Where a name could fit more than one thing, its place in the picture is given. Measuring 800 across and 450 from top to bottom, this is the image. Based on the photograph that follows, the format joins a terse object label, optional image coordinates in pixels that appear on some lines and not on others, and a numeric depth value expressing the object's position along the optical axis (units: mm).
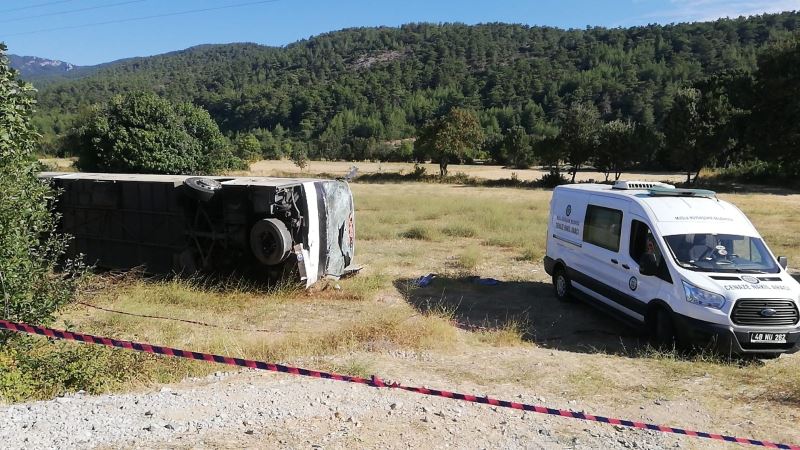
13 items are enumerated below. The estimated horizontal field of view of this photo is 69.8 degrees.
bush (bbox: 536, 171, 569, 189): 44106
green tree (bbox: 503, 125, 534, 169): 67375
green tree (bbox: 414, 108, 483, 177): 49625
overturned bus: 10836
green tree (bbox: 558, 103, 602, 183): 44531
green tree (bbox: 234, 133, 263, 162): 68762
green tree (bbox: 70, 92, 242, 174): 32406
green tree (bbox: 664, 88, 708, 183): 39938
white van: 7137
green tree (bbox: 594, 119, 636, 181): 43062
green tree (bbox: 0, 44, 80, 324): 5582
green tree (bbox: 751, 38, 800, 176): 38625
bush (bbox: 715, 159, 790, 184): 42281
